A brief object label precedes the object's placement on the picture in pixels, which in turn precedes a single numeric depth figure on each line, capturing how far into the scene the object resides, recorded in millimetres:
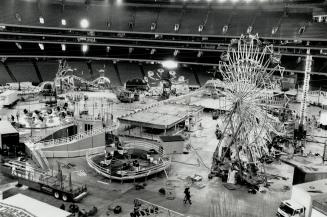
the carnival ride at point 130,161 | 32656
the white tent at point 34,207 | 20969
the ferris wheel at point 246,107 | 33406
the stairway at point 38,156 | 34156
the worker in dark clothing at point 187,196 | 28939
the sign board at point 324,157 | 38969
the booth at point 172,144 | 39812
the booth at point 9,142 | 36312
